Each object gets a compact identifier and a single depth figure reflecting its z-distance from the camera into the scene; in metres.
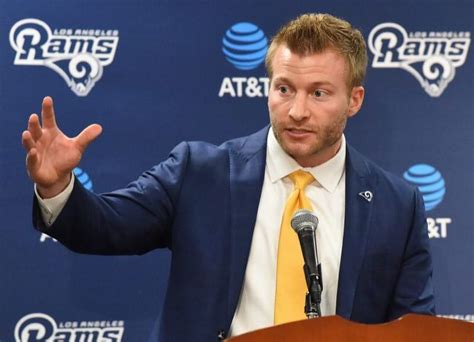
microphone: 4.86
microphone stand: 4.85
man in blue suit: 6.14
